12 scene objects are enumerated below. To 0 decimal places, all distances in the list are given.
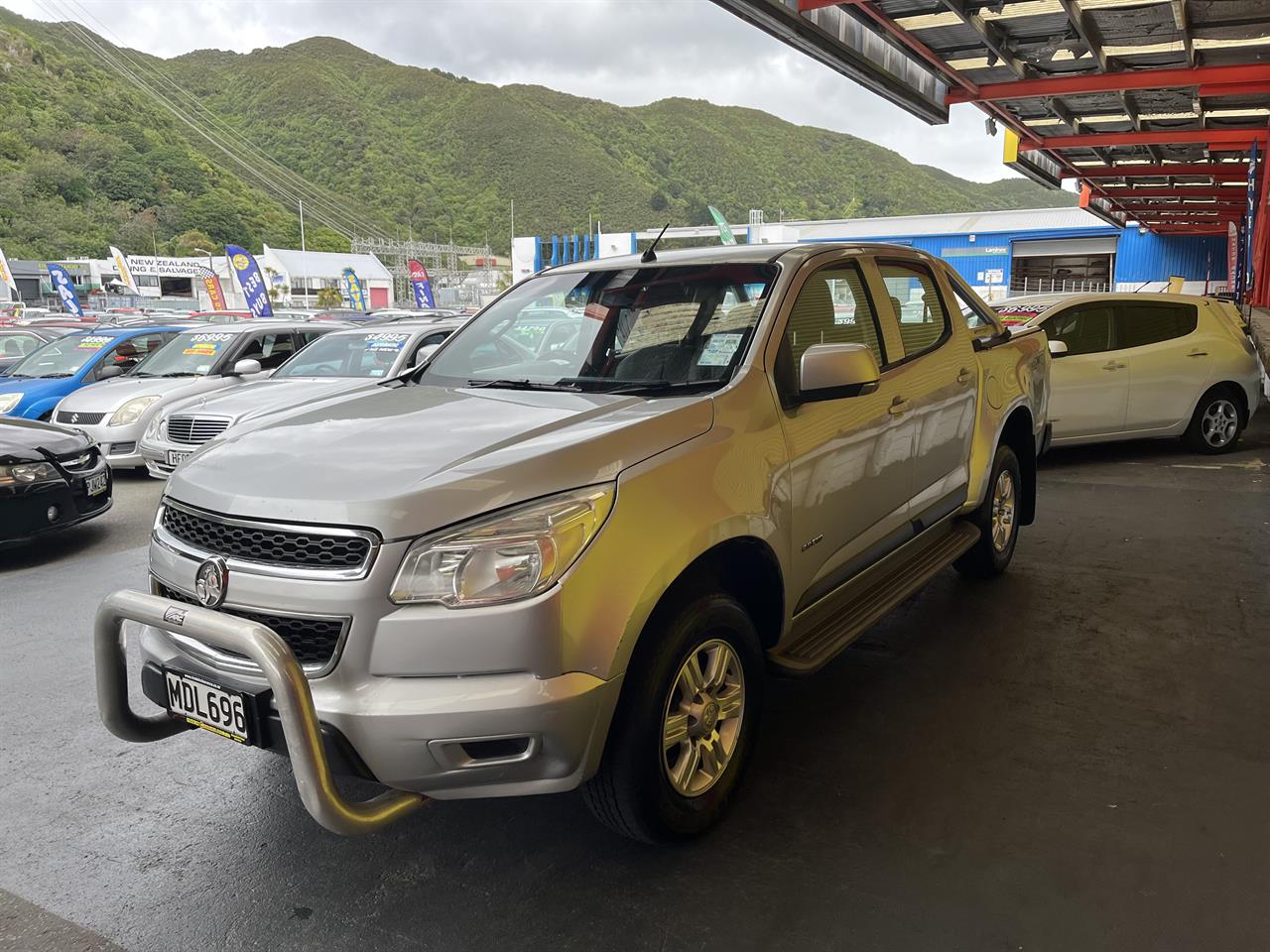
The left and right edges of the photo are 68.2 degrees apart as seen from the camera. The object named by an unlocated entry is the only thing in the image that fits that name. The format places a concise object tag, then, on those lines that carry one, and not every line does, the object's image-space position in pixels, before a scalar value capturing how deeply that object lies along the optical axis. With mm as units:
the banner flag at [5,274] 44312
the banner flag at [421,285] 36594
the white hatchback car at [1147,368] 9008
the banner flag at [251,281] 29547
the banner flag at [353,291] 49281
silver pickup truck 2299
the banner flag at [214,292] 35438
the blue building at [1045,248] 38750
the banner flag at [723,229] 42281
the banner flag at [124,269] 47753
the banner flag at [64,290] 33875
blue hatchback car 10258
